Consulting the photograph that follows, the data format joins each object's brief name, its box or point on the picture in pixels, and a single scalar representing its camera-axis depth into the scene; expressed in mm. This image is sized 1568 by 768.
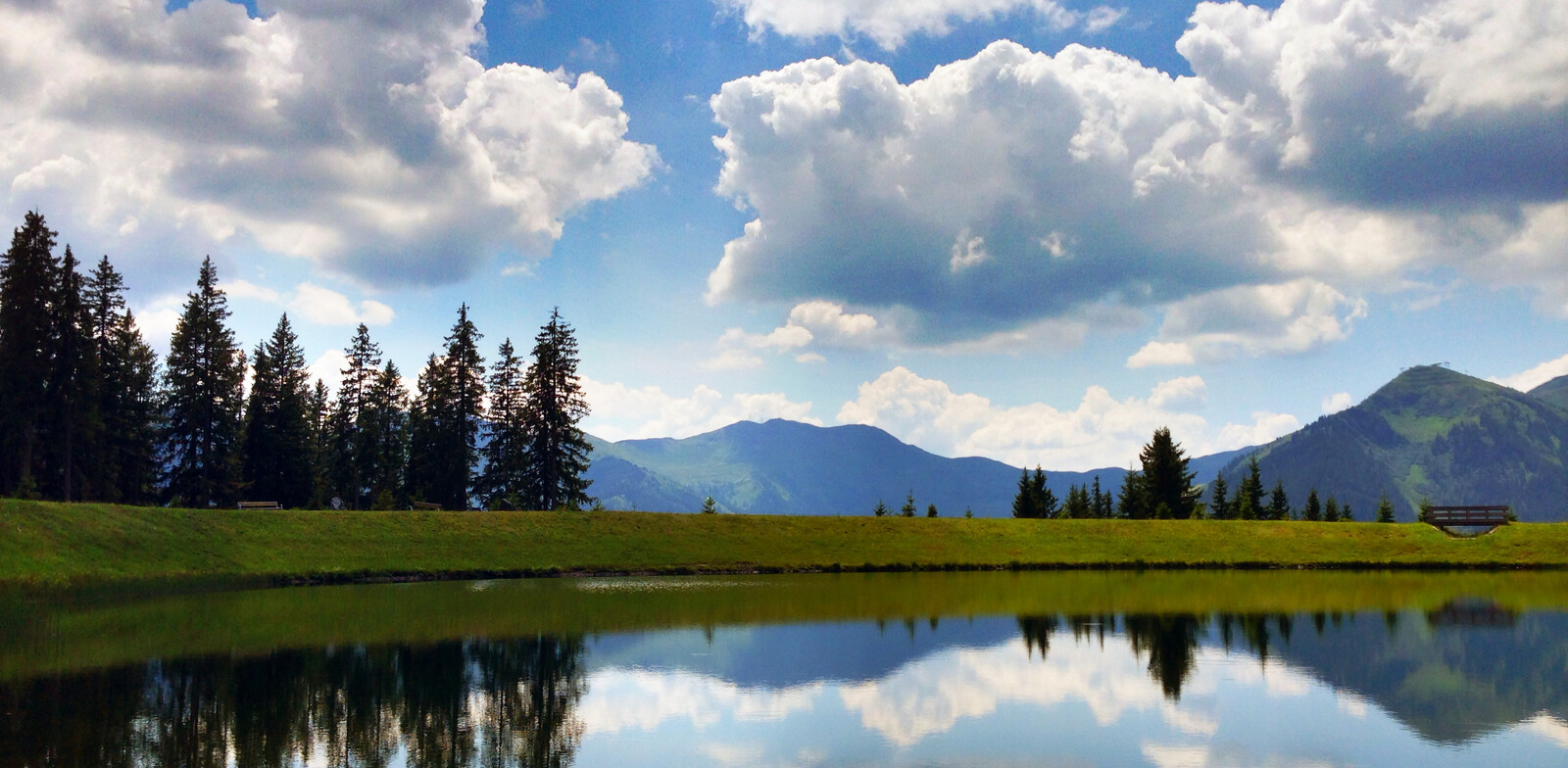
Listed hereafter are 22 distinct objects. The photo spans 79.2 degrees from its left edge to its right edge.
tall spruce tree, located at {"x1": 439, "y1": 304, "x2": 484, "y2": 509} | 98375
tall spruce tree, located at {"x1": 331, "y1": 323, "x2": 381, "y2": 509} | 98062
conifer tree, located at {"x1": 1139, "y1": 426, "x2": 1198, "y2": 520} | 112500
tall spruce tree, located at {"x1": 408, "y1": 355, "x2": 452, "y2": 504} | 99000
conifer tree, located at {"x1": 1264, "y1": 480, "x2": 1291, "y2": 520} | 133000
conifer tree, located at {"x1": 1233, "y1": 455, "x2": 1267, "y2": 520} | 129875
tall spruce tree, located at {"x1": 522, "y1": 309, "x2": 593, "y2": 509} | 97750
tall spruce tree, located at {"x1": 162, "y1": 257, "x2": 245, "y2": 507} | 84062
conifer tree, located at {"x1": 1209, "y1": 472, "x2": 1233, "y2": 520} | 130962
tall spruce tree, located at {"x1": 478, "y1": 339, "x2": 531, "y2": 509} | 99000
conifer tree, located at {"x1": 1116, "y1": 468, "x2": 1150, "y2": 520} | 114062
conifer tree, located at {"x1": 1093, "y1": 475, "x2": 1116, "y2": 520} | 142625
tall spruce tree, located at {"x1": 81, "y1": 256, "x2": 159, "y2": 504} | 80062
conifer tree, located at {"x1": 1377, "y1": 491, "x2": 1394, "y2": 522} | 124375
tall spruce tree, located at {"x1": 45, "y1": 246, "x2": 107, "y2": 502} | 72125
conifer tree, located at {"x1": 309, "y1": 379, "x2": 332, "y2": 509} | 93181
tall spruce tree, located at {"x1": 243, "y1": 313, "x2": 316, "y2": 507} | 91688
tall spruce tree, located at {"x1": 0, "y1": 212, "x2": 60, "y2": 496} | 69688
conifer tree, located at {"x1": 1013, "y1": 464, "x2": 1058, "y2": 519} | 121500
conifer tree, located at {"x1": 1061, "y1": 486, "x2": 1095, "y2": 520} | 125500
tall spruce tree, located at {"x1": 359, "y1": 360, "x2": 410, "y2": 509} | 98438
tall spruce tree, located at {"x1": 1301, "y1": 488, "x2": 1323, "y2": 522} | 141750
